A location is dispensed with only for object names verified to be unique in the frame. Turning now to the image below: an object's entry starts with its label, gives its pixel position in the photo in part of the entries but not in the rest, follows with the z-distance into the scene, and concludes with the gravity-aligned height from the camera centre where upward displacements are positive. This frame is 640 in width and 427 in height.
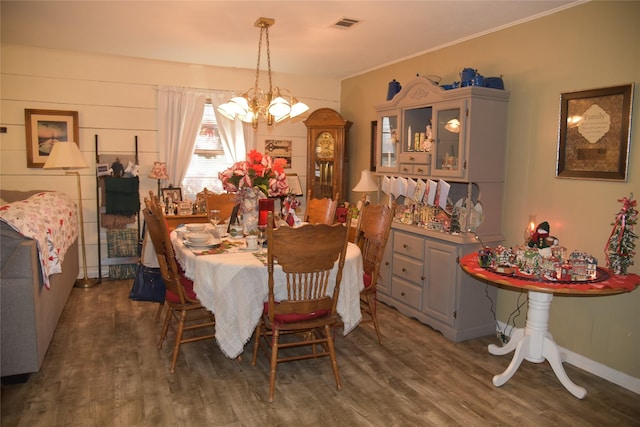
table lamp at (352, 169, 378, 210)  5.16 -0.12
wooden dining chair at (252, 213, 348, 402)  2.54 -0.63
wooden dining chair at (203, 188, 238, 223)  4.26 -0.29
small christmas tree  2.72 -0.37
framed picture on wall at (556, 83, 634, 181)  2.85 +0.28
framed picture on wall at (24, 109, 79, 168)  4.80 +0.40
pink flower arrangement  3.26 -0.03
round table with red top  2.56 -0.83
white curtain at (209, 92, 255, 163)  5.53 +0.45
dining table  2.70 -0.70
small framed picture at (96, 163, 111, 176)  5.03 +0.01
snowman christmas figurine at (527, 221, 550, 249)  2.96 -0.40
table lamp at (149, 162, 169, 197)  5.11 -0.01
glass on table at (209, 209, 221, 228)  3.49 -0.35
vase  3.38 -0.27
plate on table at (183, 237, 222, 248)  3.05 -0.48
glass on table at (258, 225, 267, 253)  3.12 -0.43
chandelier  3.36 +0.49
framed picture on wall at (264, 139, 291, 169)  5.84 +0.30
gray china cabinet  3.54 -0.12
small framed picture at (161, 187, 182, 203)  5.21 -0.26
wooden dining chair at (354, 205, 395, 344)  3.39 -0.51
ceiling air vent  3.56 +1.18
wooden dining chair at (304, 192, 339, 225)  3.97 -0.34
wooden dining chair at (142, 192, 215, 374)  2.92 -0.69
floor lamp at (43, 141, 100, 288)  4.52 +0.12
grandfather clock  5.59 +0.24
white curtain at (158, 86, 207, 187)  5.28 +0.53
